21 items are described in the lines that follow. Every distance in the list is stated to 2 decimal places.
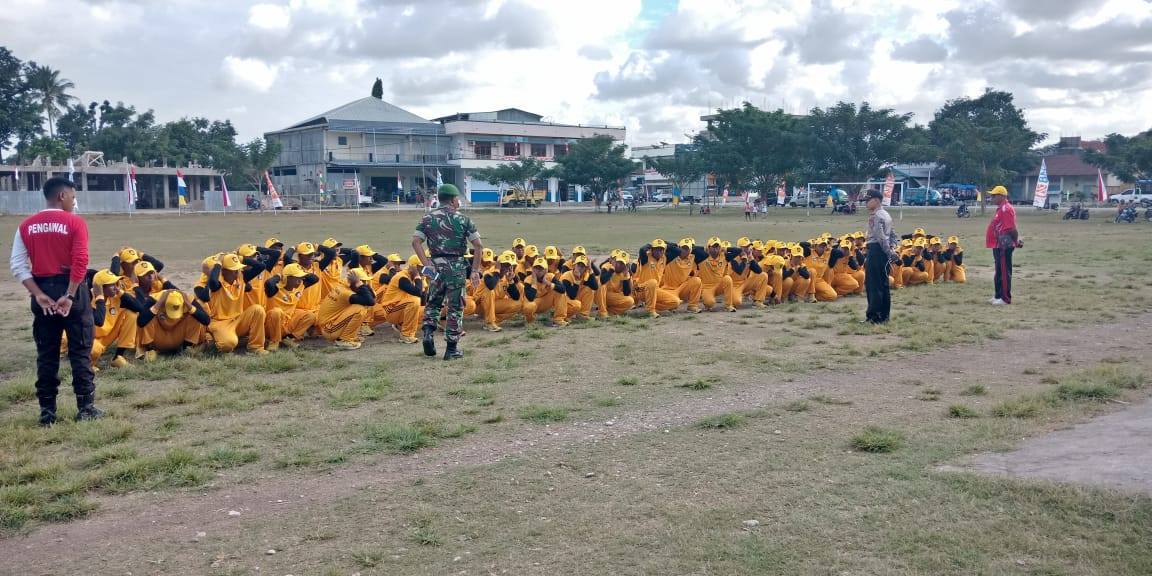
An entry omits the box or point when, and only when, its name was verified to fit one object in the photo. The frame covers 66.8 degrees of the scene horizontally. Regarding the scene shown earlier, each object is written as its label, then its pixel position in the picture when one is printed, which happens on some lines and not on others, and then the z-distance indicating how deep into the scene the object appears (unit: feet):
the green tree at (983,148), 169.07
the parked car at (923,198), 214.90
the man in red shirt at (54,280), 21.35
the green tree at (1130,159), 148.39
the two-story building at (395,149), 246.06
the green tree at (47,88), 232.73
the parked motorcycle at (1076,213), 145.07
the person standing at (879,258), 37.47
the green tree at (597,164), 198.90
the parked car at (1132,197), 189.20
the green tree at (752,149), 191.83
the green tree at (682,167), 199.62
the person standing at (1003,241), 43.24
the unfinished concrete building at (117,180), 182.50
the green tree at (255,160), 223.10
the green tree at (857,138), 202.59
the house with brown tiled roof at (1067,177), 242.99
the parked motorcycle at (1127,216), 134.72
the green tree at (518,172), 215.92
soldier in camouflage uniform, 30.53
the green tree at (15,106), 220.84
